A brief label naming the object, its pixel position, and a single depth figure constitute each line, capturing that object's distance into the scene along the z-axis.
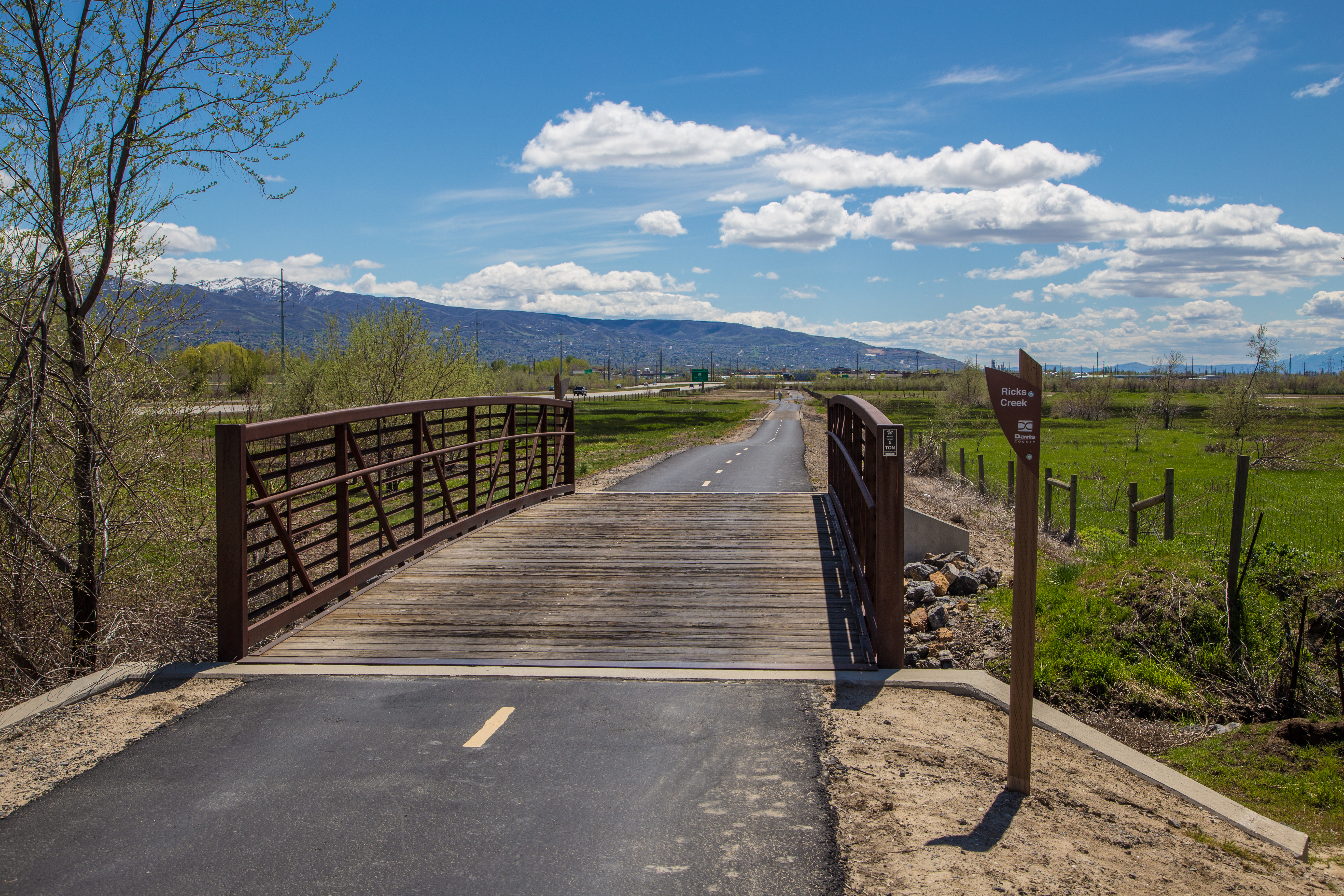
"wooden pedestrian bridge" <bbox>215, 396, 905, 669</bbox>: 5.77
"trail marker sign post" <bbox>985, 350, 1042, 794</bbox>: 3.90
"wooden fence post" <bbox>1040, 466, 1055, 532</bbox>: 16.30
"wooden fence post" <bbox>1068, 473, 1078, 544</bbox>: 14.83
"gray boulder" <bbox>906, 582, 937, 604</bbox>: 8.99
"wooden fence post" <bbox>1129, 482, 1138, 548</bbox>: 12.48
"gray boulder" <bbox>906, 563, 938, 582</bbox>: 10.09
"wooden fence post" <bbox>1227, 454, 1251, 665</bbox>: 7.34
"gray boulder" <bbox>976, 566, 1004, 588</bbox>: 9.42
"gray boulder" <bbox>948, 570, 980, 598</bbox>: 9.29
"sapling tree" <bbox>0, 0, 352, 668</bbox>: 6.04
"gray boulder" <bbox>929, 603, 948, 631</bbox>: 7.97
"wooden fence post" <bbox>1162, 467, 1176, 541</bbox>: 12.70
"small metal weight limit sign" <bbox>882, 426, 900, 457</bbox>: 5.51
